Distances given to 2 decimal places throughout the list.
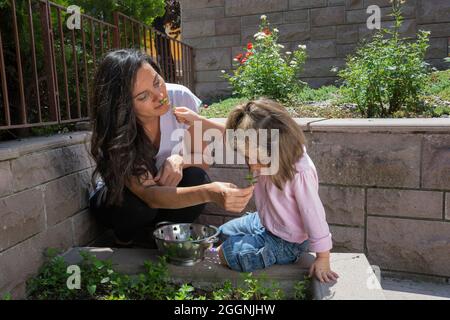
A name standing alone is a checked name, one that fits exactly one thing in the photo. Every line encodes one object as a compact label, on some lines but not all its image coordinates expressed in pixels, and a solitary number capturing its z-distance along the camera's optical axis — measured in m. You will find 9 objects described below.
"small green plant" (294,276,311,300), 1.94
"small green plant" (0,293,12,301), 1.76
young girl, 1.90
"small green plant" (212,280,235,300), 1.93
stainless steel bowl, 2.05
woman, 2.15
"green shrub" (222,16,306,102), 4.03
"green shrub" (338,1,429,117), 3.13
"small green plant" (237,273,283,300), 1.91
